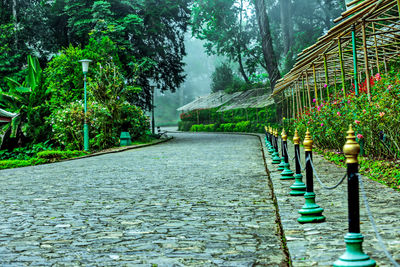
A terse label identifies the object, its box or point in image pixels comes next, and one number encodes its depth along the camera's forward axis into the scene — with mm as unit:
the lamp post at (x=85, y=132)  18500
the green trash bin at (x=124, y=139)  22281
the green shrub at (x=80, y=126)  19953
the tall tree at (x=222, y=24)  37156
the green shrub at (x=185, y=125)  54131
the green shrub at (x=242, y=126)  40781
